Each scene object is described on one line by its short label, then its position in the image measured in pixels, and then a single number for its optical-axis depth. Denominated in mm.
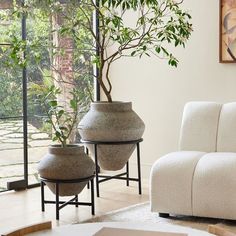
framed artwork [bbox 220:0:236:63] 4965
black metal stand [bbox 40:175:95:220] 4066
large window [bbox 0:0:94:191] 4938
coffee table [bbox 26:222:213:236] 2115
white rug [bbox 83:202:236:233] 3934
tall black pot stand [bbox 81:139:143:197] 4676
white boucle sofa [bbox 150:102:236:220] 3888
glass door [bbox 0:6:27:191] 4934
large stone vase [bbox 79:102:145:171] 4652
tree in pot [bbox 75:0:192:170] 4648
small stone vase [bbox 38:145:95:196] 4070
